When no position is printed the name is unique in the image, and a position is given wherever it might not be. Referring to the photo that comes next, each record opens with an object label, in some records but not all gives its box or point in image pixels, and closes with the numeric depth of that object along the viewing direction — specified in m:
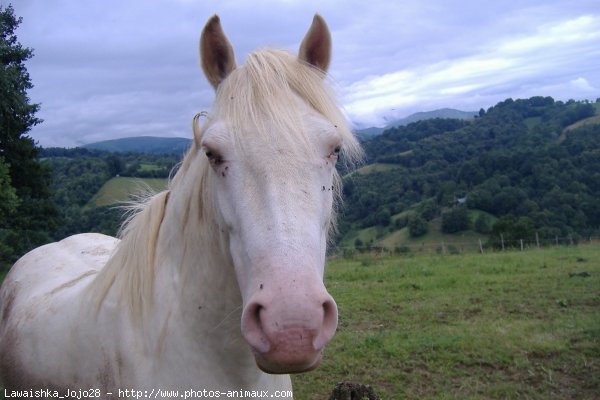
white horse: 1.39
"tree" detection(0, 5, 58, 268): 12.82
